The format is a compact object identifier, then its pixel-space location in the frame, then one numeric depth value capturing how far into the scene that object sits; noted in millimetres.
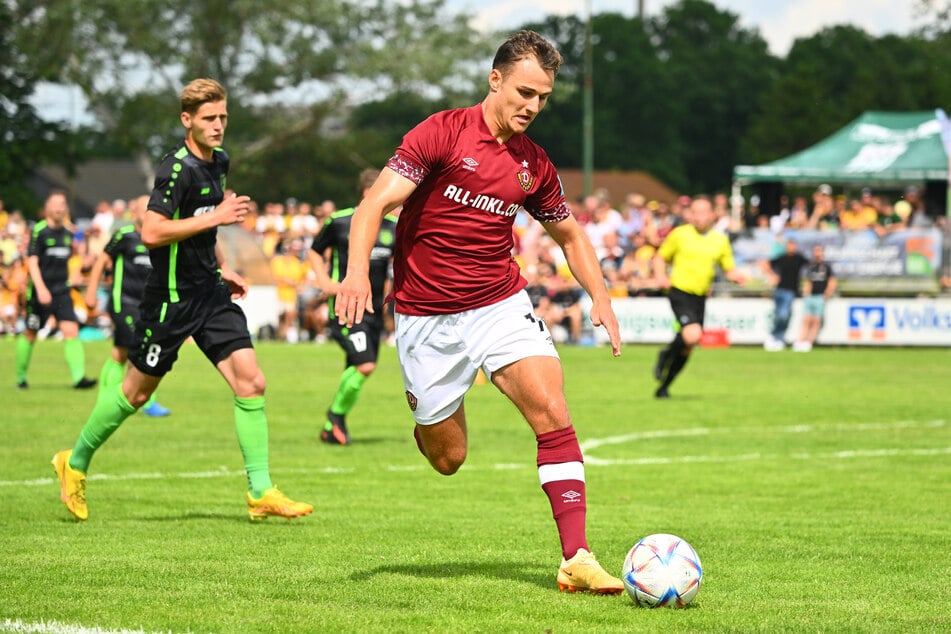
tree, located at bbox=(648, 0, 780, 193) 108938
